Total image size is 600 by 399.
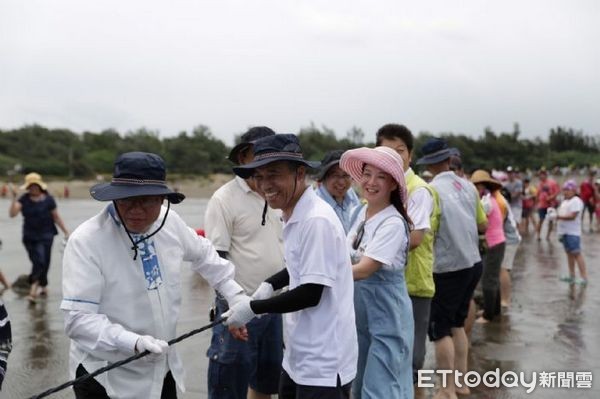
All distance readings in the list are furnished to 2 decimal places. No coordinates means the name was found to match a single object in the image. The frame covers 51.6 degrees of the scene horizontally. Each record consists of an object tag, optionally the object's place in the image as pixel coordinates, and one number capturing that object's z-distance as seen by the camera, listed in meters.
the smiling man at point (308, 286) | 2.52
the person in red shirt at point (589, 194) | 18.33
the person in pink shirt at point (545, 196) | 15.17
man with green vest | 3.91
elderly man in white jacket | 2.37
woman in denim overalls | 3.22
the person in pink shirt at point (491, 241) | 6.44
